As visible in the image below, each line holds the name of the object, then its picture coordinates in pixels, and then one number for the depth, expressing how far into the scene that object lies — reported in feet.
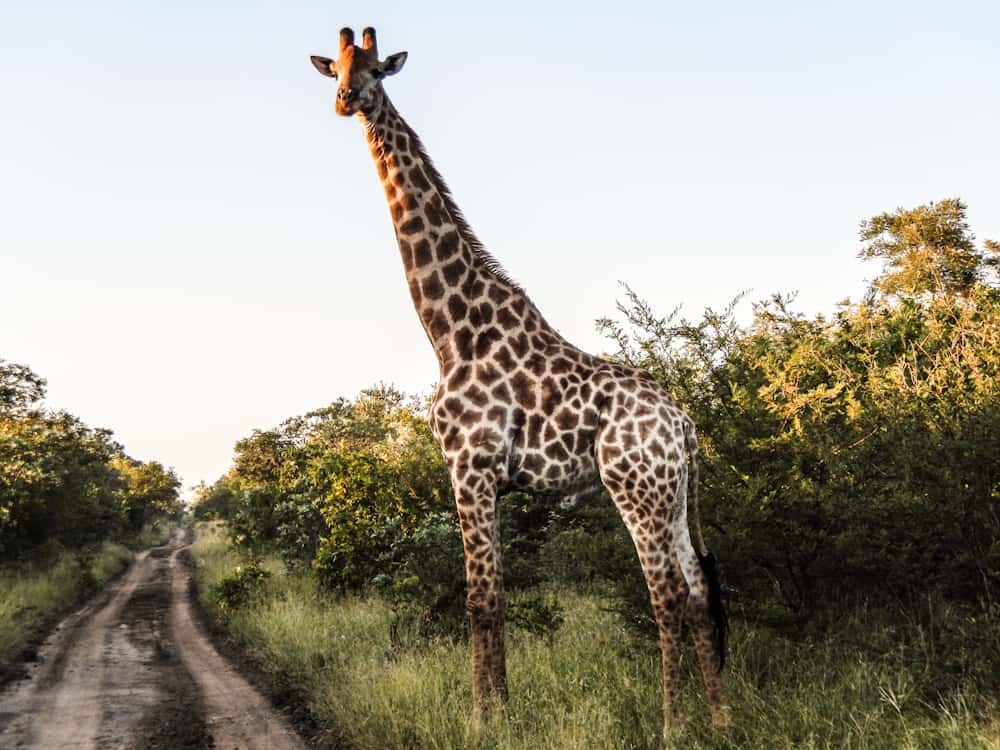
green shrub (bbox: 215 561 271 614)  48.42
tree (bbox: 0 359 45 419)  66.59
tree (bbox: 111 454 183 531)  169.59
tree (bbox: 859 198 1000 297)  85.09
